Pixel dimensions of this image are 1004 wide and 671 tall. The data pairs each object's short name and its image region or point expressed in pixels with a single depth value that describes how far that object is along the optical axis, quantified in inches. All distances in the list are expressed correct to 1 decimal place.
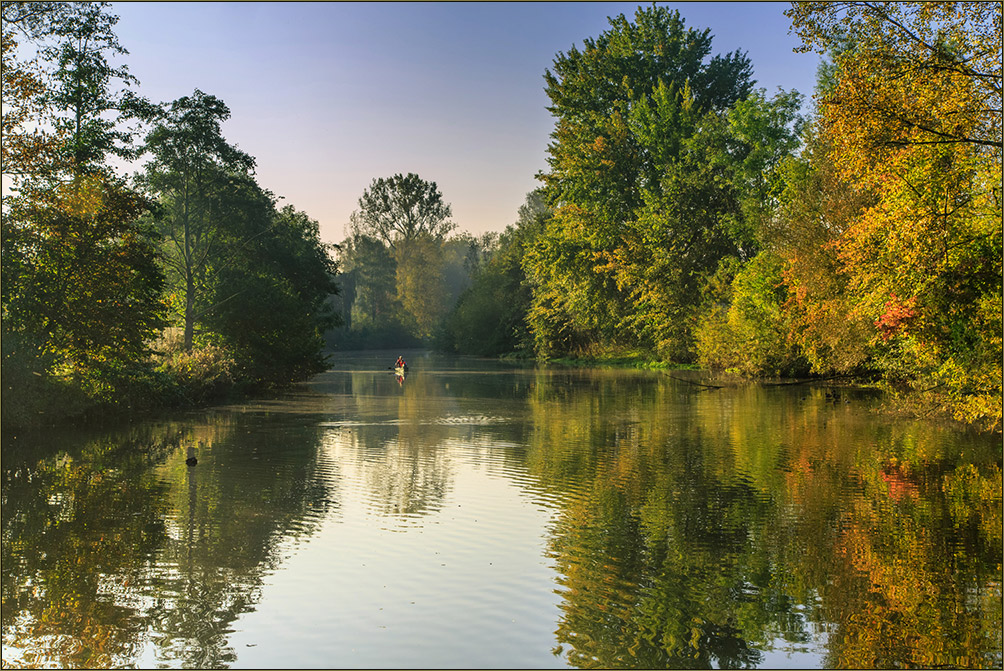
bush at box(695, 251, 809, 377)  1507.1
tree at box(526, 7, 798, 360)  1921.8
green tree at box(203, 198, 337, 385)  1473.9
